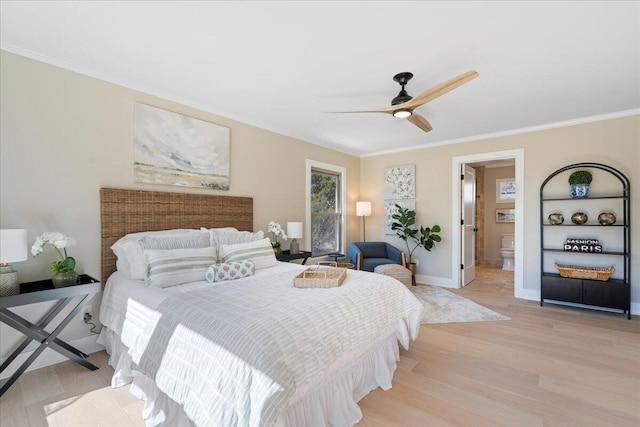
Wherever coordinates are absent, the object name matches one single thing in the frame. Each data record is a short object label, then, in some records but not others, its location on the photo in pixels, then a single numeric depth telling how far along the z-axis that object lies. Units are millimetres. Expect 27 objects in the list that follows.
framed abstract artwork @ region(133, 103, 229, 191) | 2904
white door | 4977
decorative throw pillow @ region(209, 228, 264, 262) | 2896
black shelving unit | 3498
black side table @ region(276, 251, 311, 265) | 3775
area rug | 3484
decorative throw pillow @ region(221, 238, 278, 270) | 2760
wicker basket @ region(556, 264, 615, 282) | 3572
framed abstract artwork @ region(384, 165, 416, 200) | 5375
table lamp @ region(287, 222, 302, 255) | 4031
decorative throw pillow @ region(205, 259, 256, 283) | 2373
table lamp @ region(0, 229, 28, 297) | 1813
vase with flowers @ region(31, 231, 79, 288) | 2160
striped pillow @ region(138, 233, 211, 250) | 2445
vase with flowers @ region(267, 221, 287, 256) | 3867
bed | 1311
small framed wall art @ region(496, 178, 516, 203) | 6879
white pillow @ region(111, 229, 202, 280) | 2369
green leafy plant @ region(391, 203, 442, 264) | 4988
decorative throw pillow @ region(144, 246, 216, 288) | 2188
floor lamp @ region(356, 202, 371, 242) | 5594
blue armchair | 4676
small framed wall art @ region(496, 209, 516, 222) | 6922
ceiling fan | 2137
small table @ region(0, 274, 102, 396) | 1975
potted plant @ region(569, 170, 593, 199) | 3760
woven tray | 2176
